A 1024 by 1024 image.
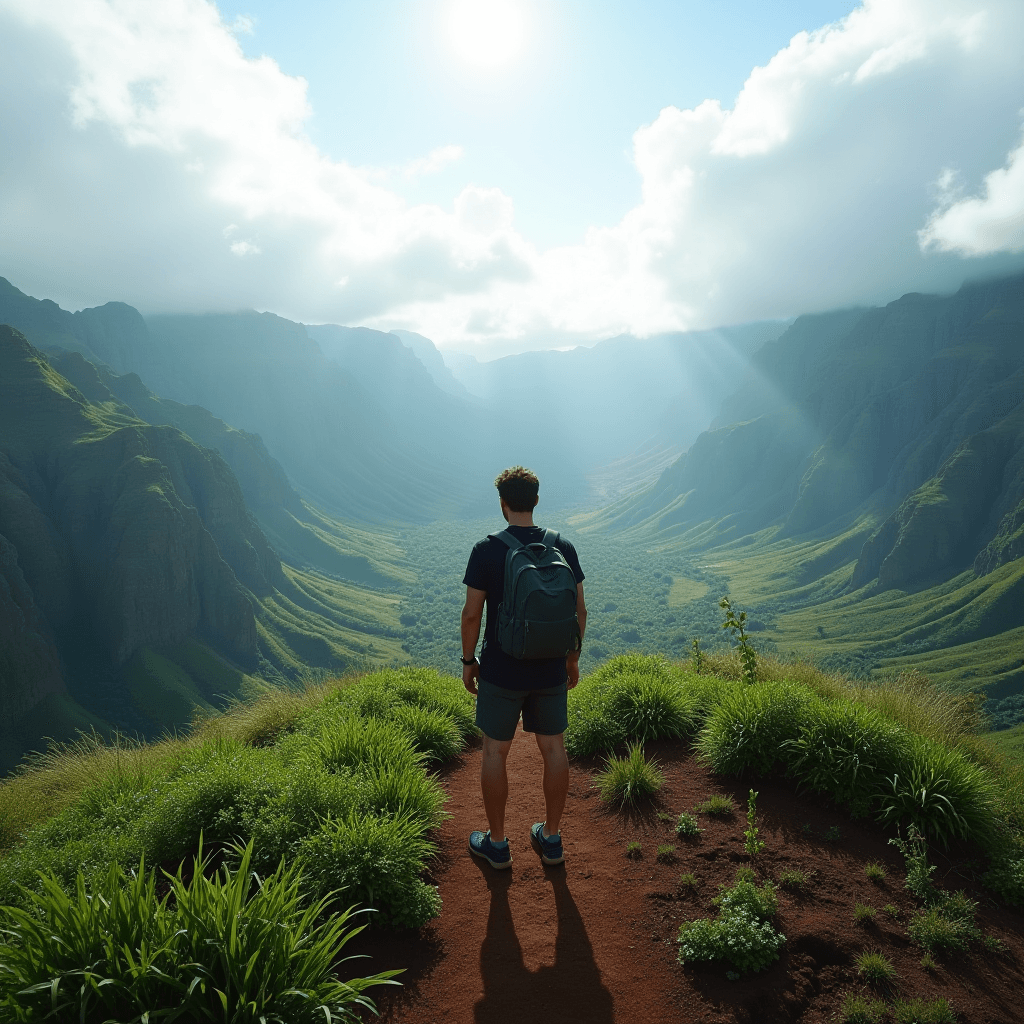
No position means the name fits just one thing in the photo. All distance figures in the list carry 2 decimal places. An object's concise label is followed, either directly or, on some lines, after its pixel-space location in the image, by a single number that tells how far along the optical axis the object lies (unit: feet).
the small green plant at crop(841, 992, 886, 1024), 11.03
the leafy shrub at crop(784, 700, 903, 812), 18.04
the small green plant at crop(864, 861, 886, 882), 15.06
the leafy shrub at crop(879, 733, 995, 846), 16.34
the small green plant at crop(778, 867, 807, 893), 14.76
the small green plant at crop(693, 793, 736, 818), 18.29
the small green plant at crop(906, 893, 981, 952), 12.88
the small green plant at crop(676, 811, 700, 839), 17.38
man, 14.37
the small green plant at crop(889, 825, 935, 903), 14.35
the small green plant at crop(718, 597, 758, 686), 24.39
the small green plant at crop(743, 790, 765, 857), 15.34
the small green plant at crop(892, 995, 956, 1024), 10.82
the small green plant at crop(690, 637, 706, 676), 31.58
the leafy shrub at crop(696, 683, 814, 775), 20.20
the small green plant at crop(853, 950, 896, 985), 11.98
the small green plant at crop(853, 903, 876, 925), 13.62
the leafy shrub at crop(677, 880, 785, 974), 12.52
